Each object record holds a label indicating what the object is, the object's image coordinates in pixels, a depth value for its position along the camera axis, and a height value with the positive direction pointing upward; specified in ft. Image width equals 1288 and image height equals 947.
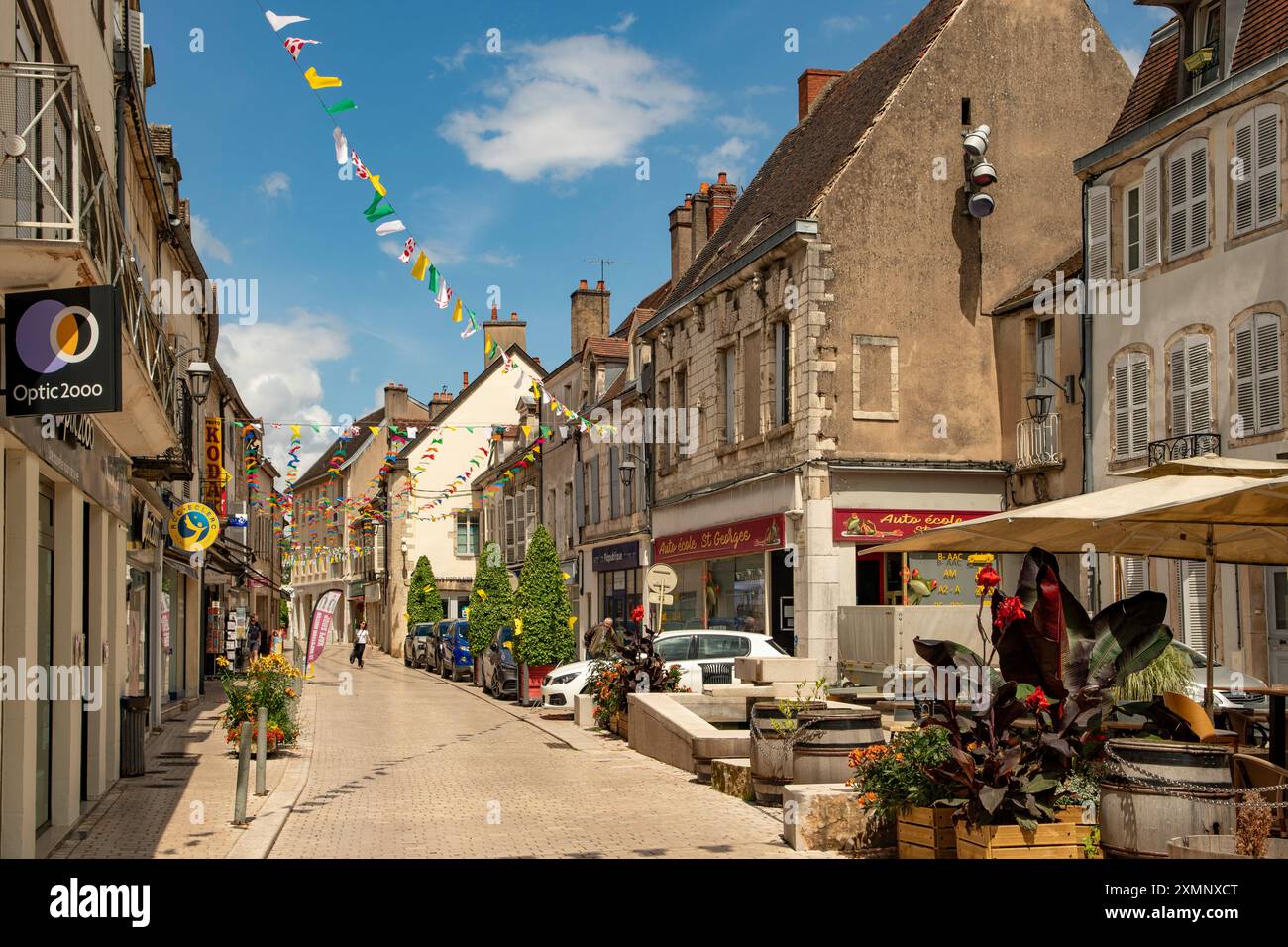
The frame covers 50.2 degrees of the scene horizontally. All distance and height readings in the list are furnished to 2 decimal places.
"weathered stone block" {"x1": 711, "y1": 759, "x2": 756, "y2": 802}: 39.52 -6.66
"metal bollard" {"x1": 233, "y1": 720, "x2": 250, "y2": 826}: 35.27 -5.63
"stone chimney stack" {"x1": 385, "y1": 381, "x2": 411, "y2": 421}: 218.38 +24.88
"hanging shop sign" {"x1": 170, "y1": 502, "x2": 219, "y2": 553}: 64.90 +1.59
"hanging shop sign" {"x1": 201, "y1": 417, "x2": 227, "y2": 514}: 84.74 +5.95
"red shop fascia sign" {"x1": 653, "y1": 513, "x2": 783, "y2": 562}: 77.56 +0.76
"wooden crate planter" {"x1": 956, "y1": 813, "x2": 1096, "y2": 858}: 24.30 -5.20
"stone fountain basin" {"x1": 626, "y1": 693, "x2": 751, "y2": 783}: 43.83 -6.19
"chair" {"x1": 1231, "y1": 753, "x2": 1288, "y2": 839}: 24.34 -4.19
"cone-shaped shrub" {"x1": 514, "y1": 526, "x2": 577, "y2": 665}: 81.41 -3.55
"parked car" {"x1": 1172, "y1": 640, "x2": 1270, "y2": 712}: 49.09 -5.05
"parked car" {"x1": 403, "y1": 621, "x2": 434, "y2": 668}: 131.13 -8.57
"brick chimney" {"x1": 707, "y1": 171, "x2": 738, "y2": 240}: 110.83 +28.36
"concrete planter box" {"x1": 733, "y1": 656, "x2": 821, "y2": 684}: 55.57 -4.78
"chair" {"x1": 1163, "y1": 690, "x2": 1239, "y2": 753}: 26.50 -3.32
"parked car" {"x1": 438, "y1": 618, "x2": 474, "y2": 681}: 110.73 -7.68
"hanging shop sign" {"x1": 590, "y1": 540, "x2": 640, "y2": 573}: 109.81 -0.22
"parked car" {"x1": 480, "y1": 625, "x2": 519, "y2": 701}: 87.30 -7.10
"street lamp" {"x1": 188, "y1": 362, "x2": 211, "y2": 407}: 69.46 +9.54
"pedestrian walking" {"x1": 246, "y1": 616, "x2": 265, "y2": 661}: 136.44 -7.81
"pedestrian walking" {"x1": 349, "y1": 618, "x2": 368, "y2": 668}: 140.26 -8.45
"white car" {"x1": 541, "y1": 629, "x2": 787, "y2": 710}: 65.36 -4.68
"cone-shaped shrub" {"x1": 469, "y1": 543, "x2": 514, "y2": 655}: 92.68 -3.24
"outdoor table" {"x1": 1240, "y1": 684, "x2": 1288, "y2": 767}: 28.68 -3.81
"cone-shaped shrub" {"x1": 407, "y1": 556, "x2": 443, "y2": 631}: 164.66 -4.93
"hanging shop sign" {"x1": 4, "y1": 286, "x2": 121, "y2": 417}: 24.03 +3.59
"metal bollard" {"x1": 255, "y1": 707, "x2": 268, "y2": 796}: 40.81 -6.13
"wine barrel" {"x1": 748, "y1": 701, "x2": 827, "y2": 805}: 37.14 -5.54
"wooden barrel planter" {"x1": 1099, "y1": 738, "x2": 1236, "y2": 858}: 22.57 -4.22
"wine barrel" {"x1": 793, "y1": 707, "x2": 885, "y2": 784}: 34.83 -4.81
